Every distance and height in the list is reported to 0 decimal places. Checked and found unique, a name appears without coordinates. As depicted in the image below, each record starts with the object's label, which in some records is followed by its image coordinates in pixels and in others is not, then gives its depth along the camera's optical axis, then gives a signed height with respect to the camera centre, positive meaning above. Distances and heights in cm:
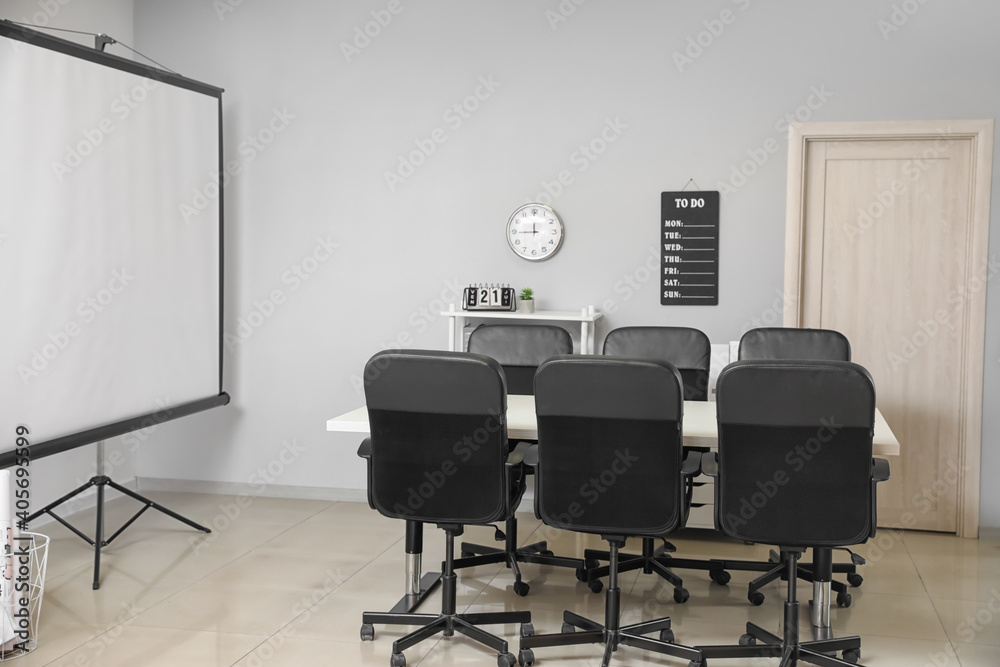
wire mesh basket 313 -111
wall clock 501 +39
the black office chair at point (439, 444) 290 -47
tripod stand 387 -99
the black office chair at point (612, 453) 279 -47
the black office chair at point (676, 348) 433 -20
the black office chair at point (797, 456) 265 -45
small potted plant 487 +1
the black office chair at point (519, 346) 446 -21
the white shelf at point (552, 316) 475 -7
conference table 320 -47
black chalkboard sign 486 +31
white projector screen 362 +23
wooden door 461 +13
